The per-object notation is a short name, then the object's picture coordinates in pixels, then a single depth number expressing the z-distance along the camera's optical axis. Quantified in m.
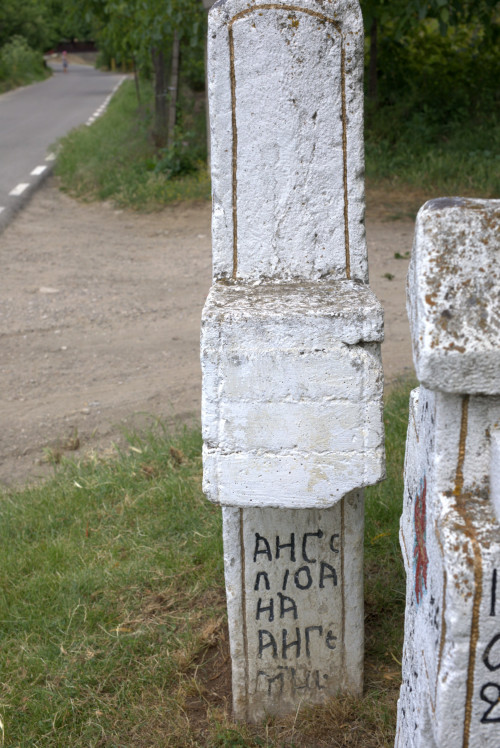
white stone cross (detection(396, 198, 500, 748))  1.06
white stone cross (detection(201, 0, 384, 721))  1.67
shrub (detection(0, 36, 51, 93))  25.44
